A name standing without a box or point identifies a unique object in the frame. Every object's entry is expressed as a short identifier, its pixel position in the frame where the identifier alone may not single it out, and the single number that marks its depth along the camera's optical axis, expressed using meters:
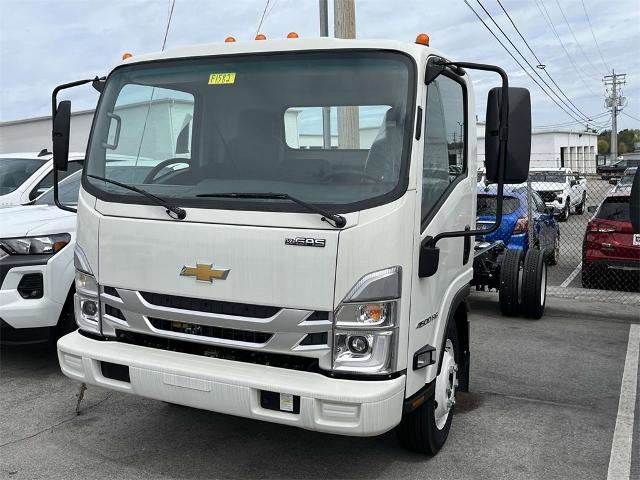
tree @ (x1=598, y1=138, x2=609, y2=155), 113.21
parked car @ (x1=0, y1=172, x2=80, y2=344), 5.26
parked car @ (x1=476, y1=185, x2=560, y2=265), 9.00
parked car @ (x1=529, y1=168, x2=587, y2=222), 21.30
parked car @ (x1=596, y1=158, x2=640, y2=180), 31.23
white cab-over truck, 3.32
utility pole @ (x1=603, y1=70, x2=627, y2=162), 73.06
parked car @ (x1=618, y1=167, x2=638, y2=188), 17.51
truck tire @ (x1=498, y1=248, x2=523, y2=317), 8.13
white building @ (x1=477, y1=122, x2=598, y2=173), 56.09
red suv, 9.18
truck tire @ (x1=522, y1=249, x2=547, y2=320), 8.06
